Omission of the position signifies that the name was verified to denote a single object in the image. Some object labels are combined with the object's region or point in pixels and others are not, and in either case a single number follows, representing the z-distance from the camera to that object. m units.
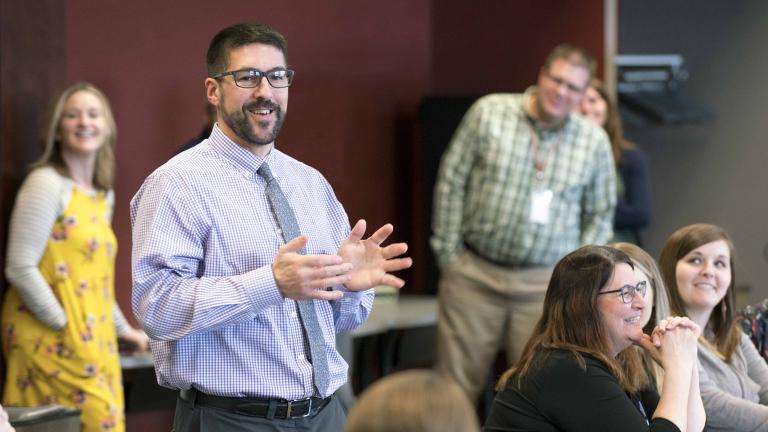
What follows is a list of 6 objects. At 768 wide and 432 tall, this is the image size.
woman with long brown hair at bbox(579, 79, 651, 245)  11.77
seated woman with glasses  5.78
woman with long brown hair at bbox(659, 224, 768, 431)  7.48
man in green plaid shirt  10.27
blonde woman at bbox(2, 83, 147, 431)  9.10
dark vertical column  9.20
